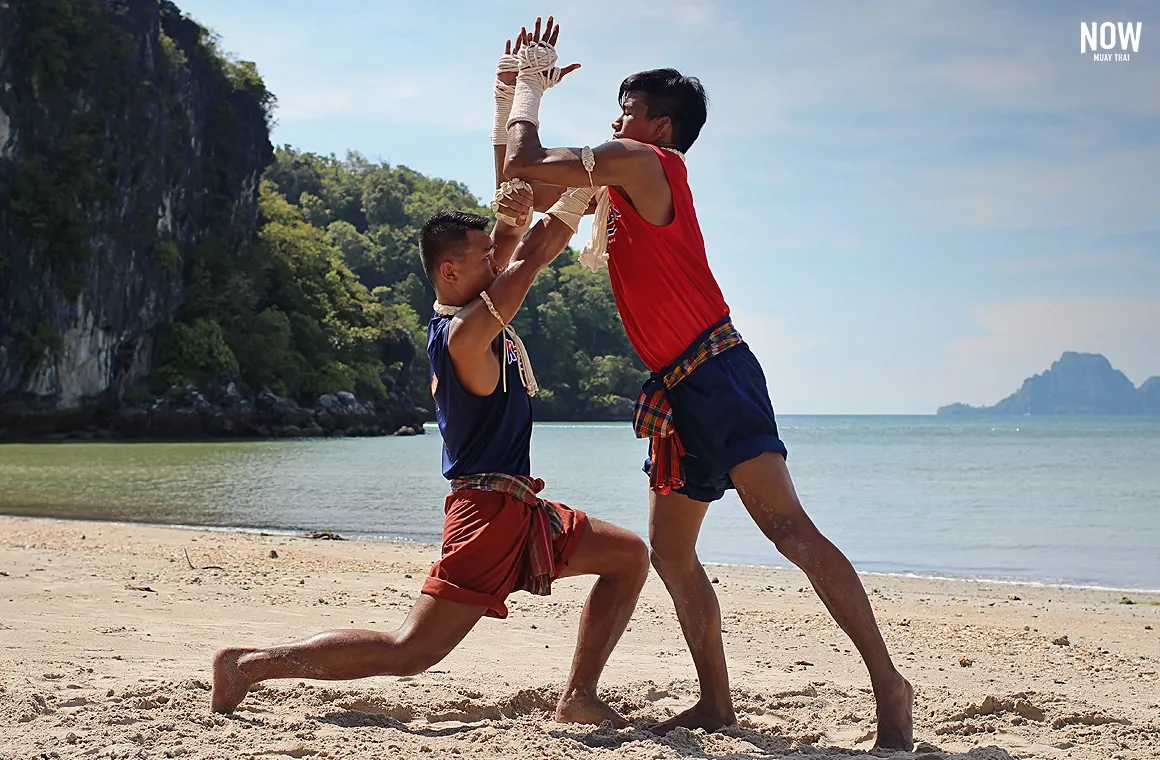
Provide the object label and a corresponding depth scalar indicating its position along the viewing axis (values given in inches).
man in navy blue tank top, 133.6
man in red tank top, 133.6
